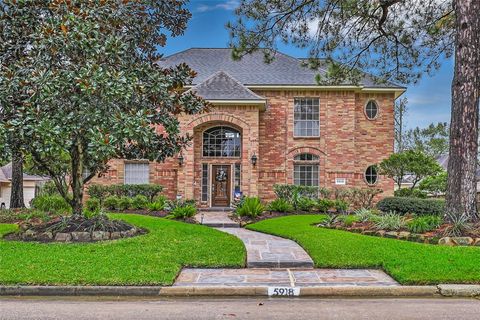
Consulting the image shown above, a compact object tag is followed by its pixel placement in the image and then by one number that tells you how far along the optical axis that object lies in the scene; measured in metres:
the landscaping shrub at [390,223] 11.11
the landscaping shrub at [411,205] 15.20
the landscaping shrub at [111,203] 17.77
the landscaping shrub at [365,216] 12.64
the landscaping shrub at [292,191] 19.45
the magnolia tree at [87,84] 8.87
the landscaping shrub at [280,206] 16.63
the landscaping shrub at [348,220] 12.55
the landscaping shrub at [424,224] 10.45
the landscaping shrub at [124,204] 17.66
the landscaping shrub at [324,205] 17.48
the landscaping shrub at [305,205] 17.36
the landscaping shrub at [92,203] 16.22
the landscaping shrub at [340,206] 17.73
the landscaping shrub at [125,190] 19.98
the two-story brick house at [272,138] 20.33
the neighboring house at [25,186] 34.25
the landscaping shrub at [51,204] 14.58
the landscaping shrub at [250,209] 15.71
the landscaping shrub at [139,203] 17.59
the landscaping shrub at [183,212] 15.20
